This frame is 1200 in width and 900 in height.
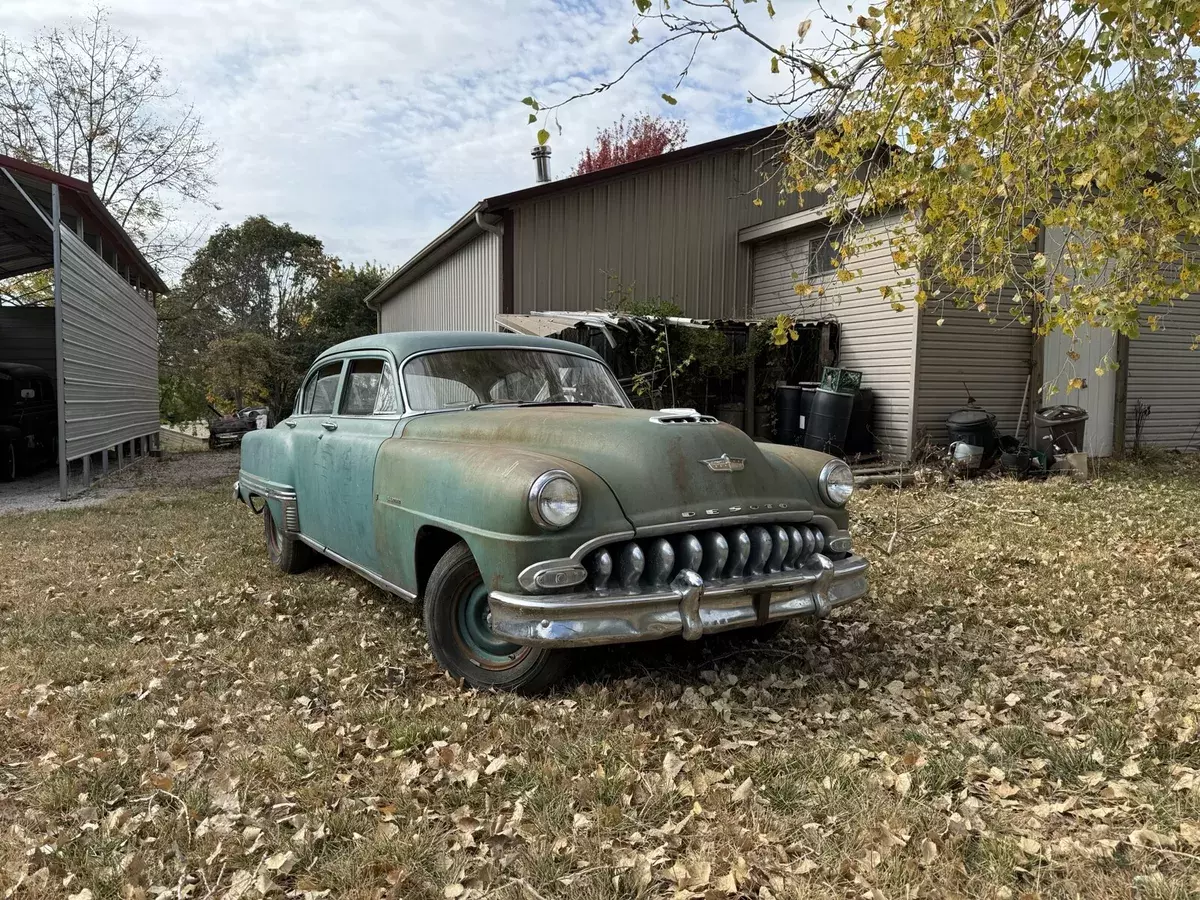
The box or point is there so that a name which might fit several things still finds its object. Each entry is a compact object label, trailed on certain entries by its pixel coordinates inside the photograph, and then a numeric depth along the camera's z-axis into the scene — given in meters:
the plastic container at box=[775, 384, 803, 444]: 11.19
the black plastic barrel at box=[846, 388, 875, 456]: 11.12
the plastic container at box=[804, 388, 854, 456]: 10.62
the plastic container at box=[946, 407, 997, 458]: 10.22
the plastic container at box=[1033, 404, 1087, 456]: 10.43
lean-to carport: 9.73
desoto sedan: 3.06
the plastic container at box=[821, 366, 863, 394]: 10.67
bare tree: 20.62
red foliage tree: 29.06
